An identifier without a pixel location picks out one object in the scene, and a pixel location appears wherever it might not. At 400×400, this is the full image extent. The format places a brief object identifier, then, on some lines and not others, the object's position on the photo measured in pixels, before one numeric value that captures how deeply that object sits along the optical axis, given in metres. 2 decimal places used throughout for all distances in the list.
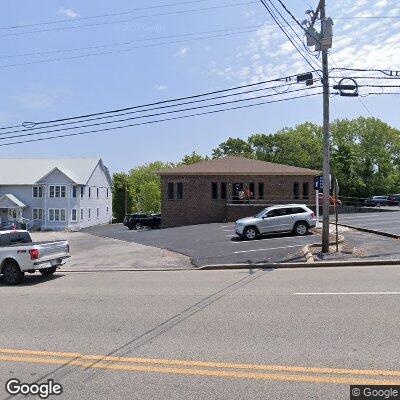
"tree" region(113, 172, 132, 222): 71.50
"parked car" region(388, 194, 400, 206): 49.45
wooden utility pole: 15.62
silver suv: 21.48
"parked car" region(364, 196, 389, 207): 50.11
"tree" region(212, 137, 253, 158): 75.06
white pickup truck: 12.80
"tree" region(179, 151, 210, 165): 76.75
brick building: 35.16
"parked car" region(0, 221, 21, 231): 35.24
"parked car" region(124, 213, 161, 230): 39.84
